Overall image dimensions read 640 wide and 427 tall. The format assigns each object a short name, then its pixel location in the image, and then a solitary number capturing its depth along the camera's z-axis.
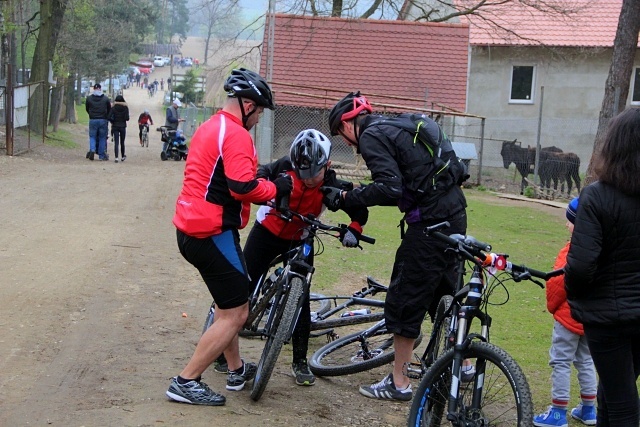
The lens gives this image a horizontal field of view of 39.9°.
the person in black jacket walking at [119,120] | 24.01
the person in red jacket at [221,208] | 5.21
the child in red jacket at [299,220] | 5.89
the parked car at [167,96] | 84.12
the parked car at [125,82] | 109.99
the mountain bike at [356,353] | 6.23
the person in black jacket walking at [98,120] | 23.23
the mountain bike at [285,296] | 5.51
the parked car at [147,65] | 125.23
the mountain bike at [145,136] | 36.25
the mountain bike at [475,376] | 4.30
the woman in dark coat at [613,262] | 4.01
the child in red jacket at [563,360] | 5.44
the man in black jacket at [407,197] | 5.45
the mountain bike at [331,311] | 6.40
